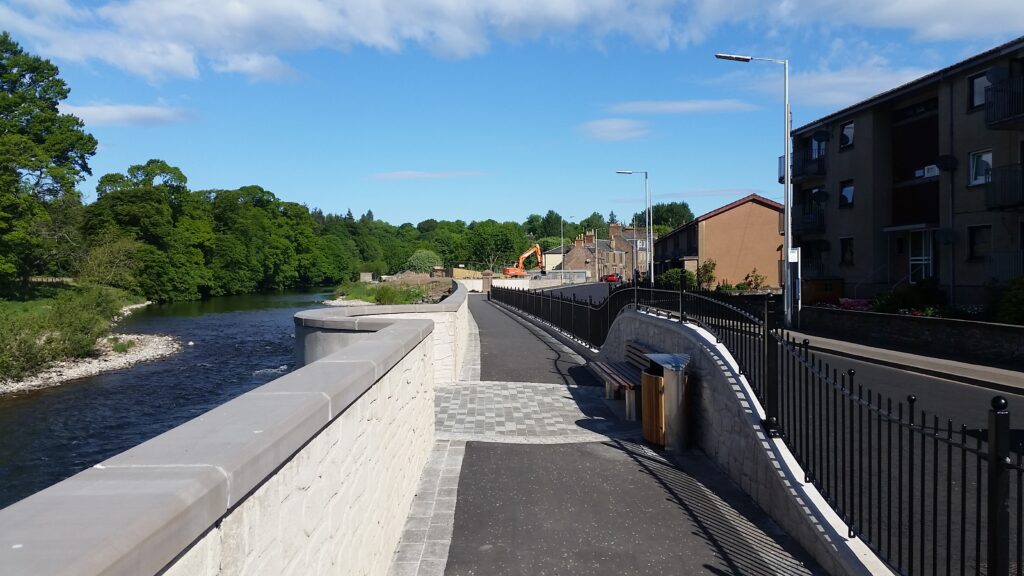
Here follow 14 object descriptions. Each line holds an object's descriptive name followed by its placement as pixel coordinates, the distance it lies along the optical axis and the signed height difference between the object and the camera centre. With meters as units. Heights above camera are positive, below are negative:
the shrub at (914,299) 23.12 -1.08
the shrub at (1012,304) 17.20 -0.99
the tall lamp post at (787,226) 22.94 +1.33
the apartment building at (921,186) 23.11 +3.21
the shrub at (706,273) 46.97 -0.29
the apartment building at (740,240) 49.97 +1.99
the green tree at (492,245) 122.00 +4.57
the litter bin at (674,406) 8.80 -1.69
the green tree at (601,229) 183.74 +10.91
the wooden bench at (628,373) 10.67 -1.68
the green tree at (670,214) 173.75 +13.64
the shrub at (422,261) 119.27 +2.00
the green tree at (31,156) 45.47 +8.56
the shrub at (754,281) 43.68 -0.80
